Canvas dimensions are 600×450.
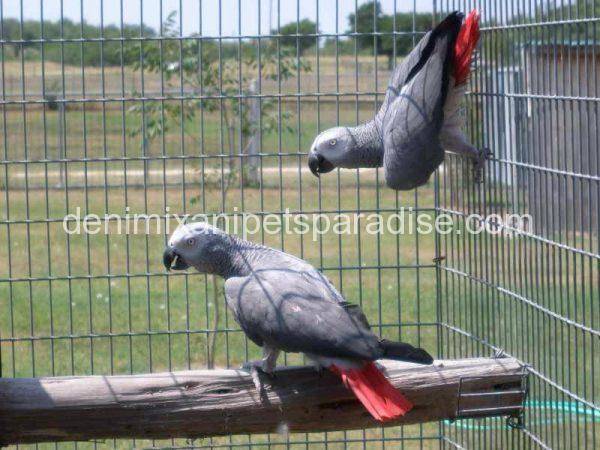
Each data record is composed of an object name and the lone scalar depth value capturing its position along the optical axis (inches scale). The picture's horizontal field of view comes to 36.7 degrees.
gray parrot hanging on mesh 107.9
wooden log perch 98.7
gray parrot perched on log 91.2
